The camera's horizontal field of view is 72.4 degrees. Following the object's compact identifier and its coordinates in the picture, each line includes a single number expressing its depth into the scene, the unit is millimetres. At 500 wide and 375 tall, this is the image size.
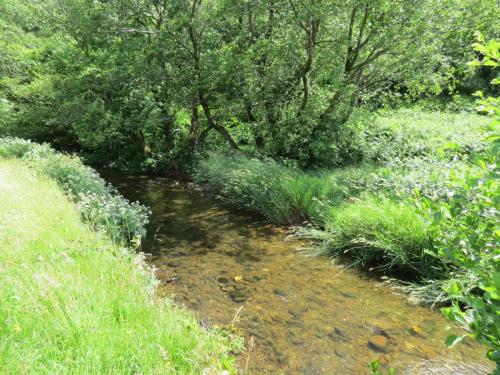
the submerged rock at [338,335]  4555
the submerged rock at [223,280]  6152
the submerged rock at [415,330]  4629
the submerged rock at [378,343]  4355
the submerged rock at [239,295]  5540
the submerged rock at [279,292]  5681
